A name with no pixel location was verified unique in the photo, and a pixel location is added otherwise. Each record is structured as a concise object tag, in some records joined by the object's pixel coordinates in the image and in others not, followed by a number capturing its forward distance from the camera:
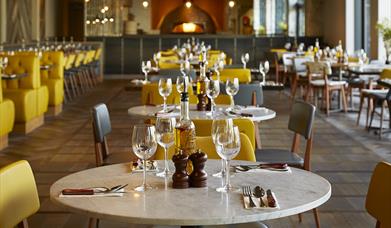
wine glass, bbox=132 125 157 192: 2.53
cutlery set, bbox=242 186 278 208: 2.28
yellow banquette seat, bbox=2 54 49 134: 8.63
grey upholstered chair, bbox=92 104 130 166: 4.37
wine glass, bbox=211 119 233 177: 2.49
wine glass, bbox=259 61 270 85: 7.42
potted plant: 10.89
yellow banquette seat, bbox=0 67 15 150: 7.49
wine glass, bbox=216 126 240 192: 2.47
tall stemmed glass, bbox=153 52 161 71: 11.21
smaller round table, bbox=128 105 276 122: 4.80
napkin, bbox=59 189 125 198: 2.42
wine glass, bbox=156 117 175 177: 2.63
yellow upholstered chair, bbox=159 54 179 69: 11.50
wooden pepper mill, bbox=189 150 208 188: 2.55
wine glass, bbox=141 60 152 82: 7.82
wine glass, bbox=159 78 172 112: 5.17
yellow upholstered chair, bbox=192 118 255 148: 4.23
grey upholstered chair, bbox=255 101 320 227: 4.34
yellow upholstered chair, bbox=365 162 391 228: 2.35
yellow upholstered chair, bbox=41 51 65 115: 10.64
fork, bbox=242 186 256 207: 2.29
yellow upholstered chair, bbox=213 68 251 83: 8.75
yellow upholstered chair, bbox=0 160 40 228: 2.34
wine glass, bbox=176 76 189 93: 5.13
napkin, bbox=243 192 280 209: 2.26
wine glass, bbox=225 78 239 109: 5.20
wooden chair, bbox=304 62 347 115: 10.59
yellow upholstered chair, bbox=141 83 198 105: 6.47
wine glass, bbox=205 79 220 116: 4.91
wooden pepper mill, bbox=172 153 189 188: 2.53
